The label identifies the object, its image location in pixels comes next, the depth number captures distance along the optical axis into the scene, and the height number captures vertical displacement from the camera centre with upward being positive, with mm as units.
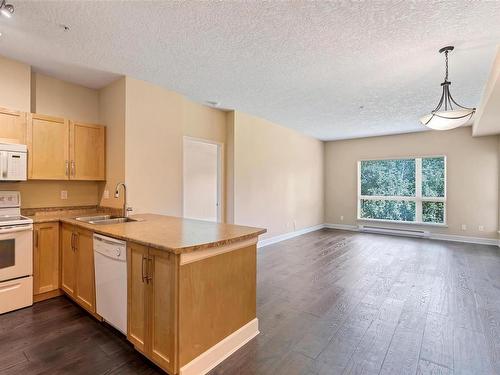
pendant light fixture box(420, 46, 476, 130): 2789 +805
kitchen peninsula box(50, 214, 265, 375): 1672 -757
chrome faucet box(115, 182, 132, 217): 3217 -175
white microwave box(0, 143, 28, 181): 2637 +249
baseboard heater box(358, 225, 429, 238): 6477 -1145
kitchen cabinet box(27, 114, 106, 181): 2965 +455
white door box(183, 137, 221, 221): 4367 +128
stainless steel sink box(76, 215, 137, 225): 2944 -398
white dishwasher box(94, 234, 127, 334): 2023 -789
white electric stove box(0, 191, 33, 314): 2506 -780
